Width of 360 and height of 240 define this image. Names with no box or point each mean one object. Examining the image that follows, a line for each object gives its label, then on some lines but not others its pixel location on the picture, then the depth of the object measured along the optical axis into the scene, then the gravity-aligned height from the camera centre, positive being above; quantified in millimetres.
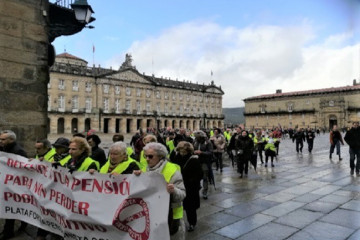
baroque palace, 49625 +4833
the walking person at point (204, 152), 5980 -687
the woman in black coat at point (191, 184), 4051 -934
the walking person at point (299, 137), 14750 -826
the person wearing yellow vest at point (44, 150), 4131 -443
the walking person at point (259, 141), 11286 -834
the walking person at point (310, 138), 14945 -905
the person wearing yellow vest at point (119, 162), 3172 -491
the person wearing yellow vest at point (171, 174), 2885 -564
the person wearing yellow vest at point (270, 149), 10258 -1030
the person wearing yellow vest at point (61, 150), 3962 -433
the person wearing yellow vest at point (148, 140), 4715 -322
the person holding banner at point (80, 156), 3354 -447
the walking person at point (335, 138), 11234 -676
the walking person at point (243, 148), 8219 -822
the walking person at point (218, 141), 8820 -650
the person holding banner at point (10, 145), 4020 -356
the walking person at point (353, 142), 8086 -600
